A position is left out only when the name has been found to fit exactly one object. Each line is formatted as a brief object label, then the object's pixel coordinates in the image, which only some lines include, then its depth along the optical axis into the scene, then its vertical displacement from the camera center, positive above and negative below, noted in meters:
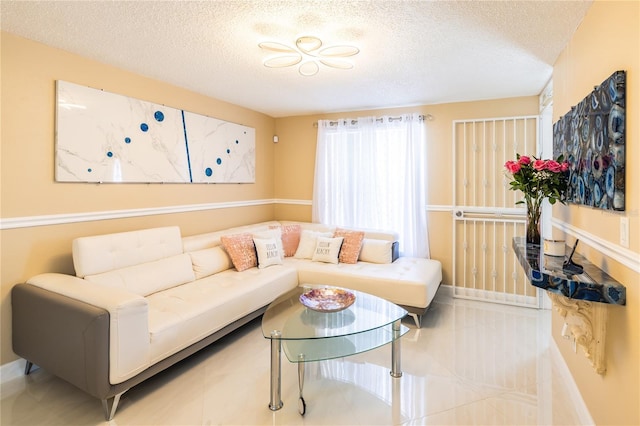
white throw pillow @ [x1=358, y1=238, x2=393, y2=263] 3.94 -0.45
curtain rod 4.24 +1.19
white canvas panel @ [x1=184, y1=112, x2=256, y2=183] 3.78 +0.76
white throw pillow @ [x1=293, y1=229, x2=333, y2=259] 4.22 -0.38
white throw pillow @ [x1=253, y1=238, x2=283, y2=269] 3.68 -0.43
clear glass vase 2.41 -0.09
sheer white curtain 4.27 +0.48
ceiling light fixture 2.37 +1.17
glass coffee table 2.09 -0.76
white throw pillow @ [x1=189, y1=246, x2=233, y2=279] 3.27 -0.48
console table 1.51 -0.37
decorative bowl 2.52 -0.66
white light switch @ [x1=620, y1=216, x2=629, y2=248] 1.44 -0.08
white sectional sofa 1.98 -0.63
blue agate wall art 1.46 +0.32
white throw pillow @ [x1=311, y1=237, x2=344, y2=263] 3.98 -0.43
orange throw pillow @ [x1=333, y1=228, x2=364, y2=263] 3.97 -0.39
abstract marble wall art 2.68 +0.67
